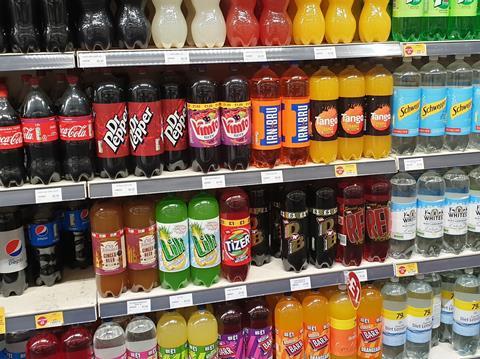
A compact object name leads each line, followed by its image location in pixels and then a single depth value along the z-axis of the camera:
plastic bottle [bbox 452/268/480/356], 2.84
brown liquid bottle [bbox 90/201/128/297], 2.33
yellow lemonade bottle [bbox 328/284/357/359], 2.64
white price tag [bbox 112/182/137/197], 2.27
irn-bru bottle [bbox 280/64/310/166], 2.46
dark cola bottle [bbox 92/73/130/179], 2.25
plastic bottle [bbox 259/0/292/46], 2.44
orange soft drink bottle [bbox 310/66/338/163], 2.50
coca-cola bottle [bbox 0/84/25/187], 2.18
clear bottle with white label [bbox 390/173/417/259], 2.71
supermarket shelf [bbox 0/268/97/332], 2.24
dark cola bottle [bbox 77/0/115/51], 2.21
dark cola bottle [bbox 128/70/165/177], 2.28
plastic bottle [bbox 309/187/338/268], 2.59
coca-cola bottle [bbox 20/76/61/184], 2.21
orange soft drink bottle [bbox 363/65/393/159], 2.57
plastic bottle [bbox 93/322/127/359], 2.42
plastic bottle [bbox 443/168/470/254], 2.80
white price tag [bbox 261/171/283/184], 2.44
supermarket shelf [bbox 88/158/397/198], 2.27
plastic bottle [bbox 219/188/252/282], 2.47
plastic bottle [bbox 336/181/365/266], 2.62
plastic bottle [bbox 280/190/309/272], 2.56
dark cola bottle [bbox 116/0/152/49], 2.26
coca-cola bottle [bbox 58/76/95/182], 2.24
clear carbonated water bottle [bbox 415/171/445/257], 2.75
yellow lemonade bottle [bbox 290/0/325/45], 2.48
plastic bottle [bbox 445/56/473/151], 2.71
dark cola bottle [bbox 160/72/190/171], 2.39
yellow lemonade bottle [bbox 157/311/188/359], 2.48
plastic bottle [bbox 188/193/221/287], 2.44
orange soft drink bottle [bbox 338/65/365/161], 2.54
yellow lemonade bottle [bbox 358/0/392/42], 2.55
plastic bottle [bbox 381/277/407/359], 2.77
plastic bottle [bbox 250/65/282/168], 2.43
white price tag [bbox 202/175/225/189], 2.36
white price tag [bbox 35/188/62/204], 2.20
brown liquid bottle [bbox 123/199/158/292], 2.39
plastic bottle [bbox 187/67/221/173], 2.35
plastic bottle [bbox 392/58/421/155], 2.63
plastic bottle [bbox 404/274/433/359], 2.80
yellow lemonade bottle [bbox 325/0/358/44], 2.52
